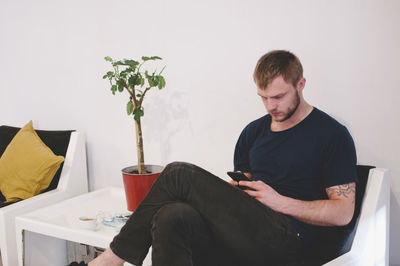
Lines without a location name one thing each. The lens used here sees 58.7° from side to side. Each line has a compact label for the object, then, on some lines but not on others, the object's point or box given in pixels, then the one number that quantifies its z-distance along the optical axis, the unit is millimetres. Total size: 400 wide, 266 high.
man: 1232
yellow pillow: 2164
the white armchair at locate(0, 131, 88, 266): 1936
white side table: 1697
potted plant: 1897
